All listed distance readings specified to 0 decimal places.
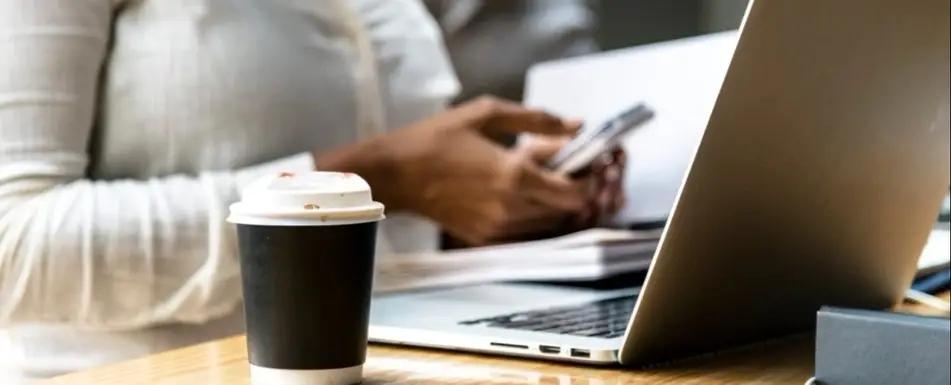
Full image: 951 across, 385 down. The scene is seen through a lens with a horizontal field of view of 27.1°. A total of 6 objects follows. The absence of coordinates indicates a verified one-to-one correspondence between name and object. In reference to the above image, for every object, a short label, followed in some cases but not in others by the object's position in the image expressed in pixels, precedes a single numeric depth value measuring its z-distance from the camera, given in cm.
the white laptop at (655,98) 198
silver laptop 116
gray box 101
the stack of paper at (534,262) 159
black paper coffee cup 111
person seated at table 158
